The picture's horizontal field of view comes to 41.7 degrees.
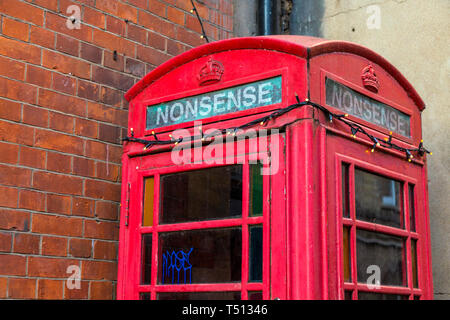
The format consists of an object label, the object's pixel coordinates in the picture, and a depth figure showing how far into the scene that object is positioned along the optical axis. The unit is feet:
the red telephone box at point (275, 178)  8.80
